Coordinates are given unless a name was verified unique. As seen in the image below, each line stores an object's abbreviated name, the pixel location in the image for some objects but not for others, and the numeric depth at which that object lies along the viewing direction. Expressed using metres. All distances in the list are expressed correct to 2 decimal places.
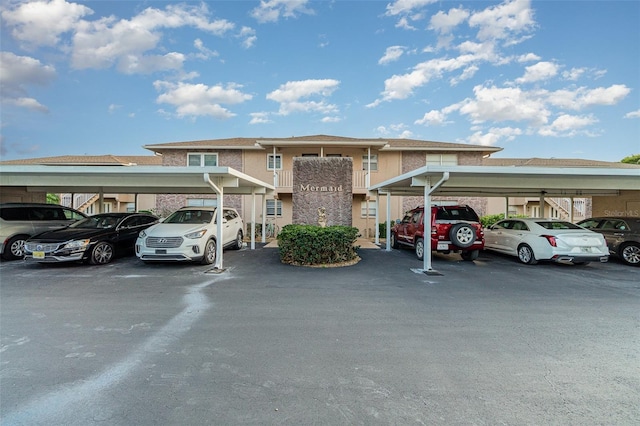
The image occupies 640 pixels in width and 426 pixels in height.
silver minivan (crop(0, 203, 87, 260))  10.02
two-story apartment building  18.94
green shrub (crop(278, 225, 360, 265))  9.16
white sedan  8.78
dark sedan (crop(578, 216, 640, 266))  9.85
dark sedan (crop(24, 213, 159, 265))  8.64
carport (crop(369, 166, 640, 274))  8.26
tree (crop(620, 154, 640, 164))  29.16
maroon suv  9.40
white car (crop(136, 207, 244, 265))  8.64
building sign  12.73
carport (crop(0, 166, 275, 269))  8.63
